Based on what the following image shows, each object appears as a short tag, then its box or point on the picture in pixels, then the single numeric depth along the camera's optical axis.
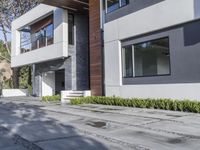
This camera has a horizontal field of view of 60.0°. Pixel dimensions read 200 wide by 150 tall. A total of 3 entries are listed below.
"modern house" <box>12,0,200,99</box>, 7.21
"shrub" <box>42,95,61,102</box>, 12.22
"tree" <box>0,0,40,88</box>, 19.86
